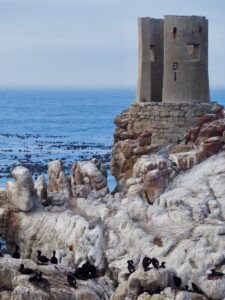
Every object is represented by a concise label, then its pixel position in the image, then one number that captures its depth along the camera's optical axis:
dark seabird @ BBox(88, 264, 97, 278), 45.69
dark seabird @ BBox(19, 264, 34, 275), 43.91
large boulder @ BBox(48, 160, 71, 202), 53.06
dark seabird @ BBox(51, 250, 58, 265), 46.50
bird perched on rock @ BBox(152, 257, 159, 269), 43.52
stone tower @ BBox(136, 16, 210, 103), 53.81
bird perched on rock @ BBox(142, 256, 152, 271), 43.34
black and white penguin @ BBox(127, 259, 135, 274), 44.75
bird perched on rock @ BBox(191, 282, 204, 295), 43.03
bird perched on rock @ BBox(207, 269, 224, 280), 42.91
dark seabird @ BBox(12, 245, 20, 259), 47.94
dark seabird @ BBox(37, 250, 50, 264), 46.54
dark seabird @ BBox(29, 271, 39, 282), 43.16
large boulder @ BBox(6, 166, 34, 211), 51.41
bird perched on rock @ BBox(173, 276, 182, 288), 42.72
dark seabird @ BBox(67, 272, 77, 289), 43.94
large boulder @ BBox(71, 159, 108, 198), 52.22
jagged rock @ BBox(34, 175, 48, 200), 52.38
